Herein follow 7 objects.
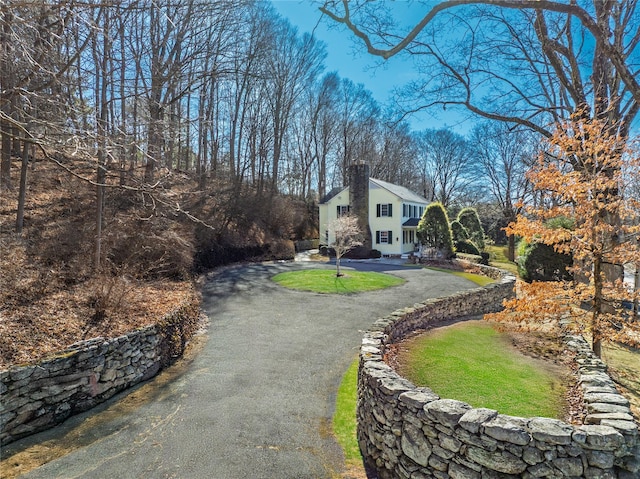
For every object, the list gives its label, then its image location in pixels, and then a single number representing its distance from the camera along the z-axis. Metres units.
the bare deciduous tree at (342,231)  19.28
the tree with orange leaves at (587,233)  6.02
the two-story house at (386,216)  28.22
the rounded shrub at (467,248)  25.52
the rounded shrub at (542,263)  15.23
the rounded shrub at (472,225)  28.80
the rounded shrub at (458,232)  26.40
